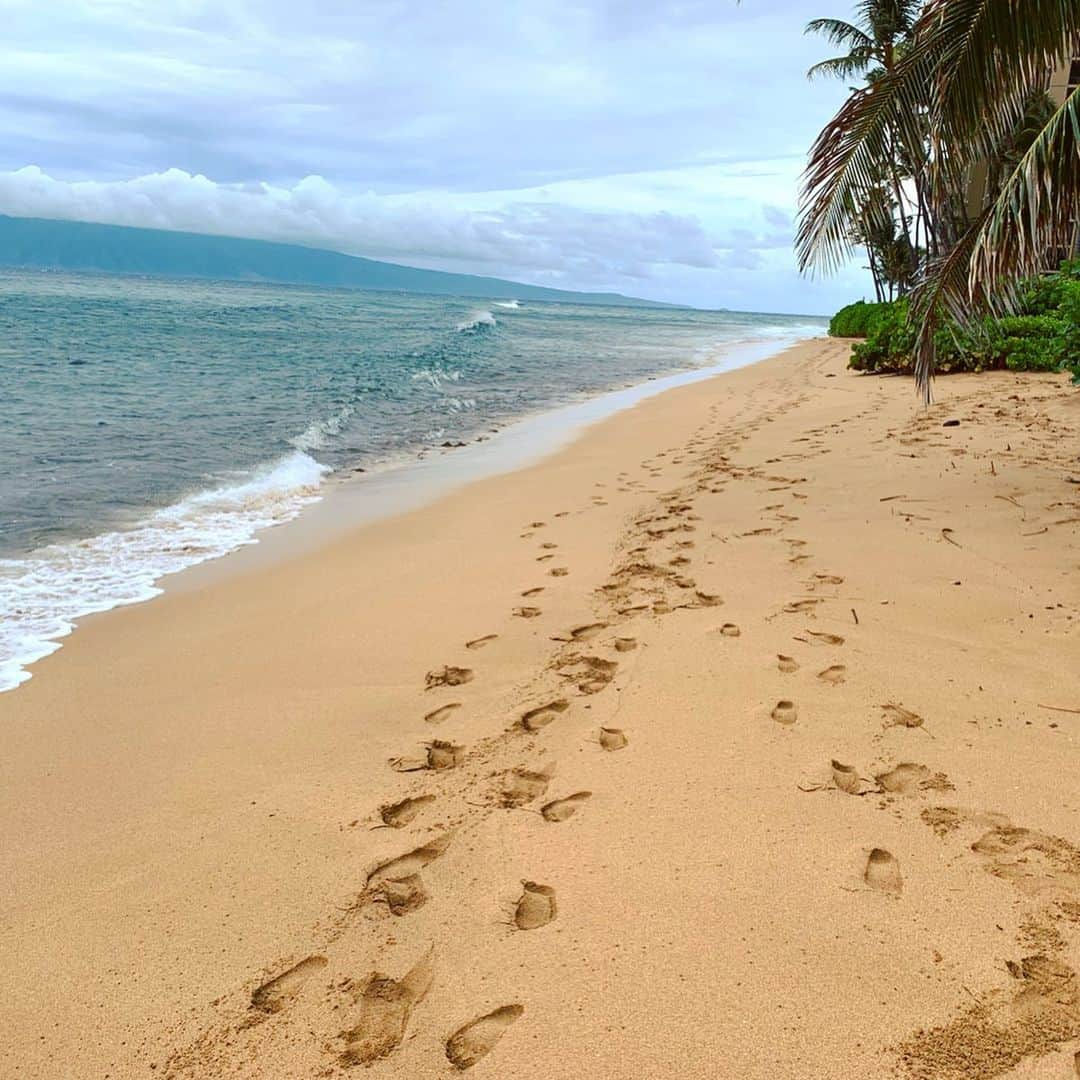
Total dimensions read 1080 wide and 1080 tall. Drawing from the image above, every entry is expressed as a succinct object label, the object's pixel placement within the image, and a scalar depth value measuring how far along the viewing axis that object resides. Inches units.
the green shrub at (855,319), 1044.5
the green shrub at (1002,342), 477.4
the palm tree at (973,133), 182.5
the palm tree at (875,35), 880.3
